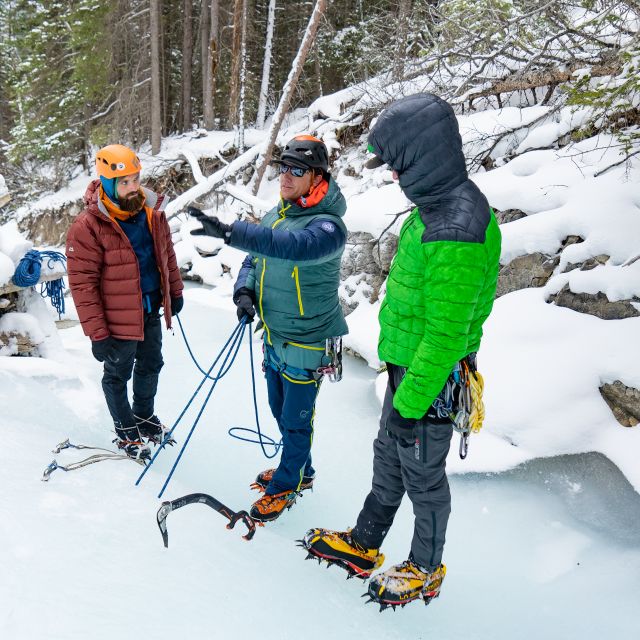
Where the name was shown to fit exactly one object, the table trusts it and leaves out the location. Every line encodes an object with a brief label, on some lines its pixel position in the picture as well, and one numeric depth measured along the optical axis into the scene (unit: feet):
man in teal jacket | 7.94
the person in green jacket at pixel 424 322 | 5.84
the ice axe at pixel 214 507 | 7.35
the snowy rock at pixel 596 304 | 12.76
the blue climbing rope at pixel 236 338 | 8.57
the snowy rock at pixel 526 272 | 15.60
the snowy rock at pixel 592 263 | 14.01
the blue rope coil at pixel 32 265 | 15.49
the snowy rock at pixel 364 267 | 21.12
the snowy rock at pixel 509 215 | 17.92
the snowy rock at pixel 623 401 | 11.26
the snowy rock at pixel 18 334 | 15.43
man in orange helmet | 9.44
